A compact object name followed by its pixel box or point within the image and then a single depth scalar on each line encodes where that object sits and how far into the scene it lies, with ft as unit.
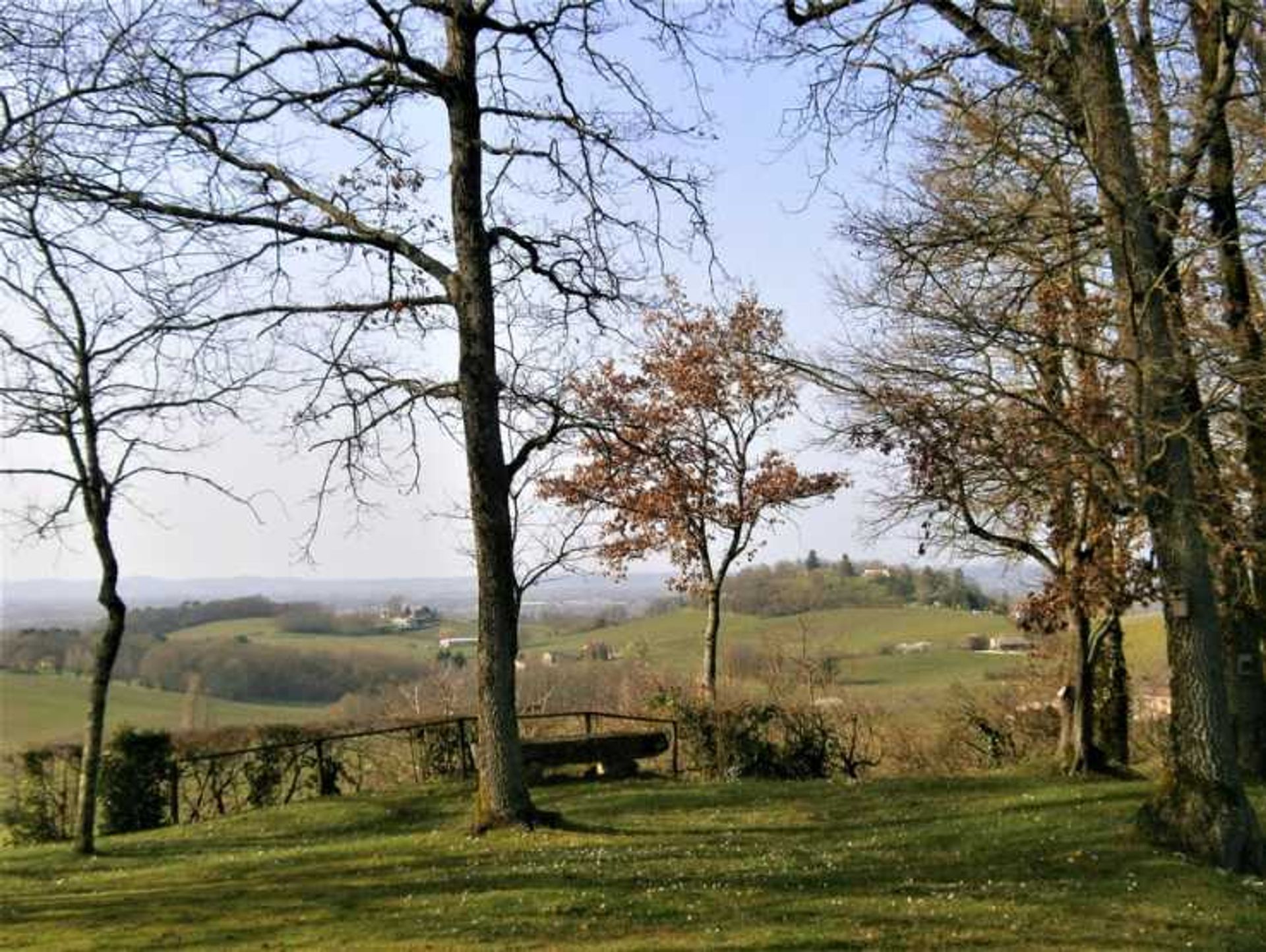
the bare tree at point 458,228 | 34.09
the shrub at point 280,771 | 53.78
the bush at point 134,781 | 50.24
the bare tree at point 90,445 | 39.37
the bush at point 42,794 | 51.72
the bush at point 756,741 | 56.65
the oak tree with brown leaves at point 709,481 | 68.28
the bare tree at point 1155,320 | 30.19
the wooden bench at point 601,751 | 51.06
